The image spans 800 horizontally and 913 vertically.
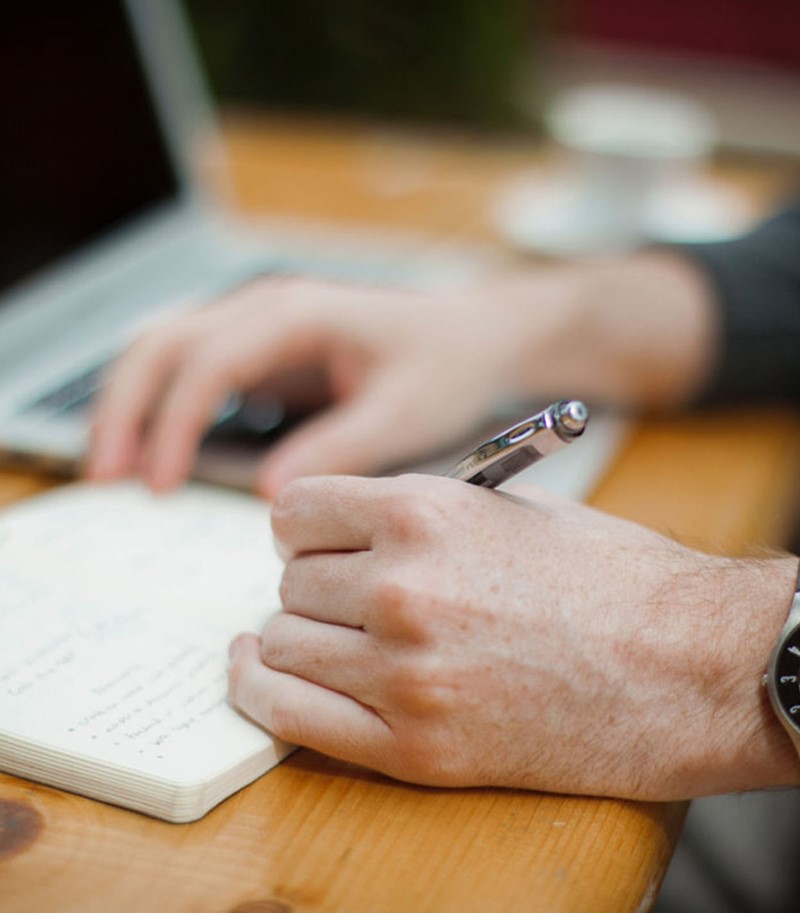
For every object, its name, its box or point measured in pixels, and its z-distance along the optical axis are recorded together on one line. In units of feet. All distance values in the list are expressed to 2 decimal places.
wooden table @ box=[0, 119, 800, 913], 1.36
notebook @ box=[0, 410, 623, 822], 1.50
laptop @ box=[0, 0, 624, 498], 2.55
